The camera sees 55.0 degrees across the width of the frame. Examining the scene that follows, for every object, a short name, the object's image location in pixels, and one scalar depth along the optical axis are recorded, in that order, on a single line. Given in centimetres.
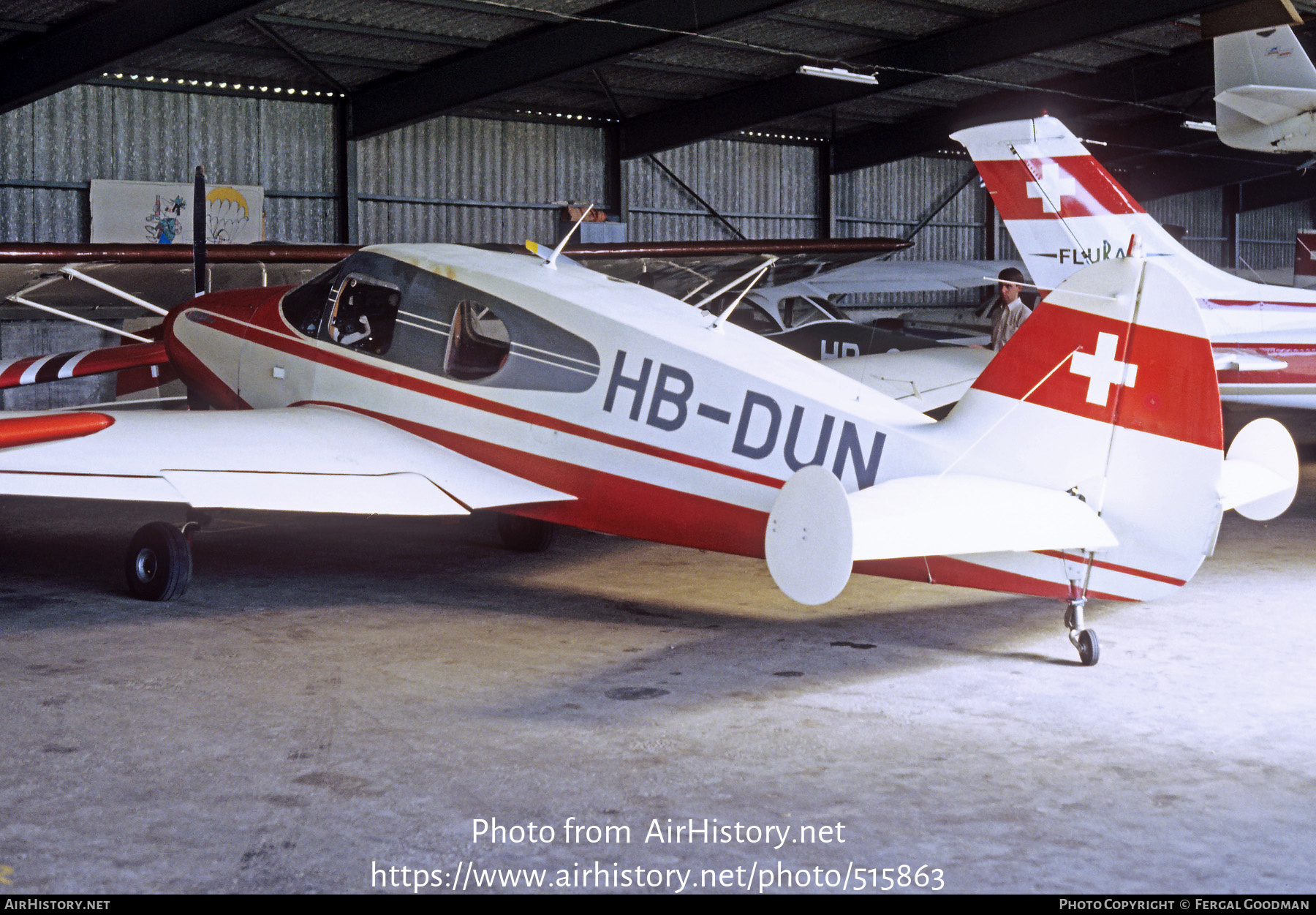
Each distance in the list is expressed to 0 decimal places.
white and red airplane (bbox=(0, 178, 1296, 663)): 498
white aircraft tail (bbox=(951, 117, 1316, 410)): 1107
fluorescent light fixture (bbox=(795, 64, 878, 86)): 1364
